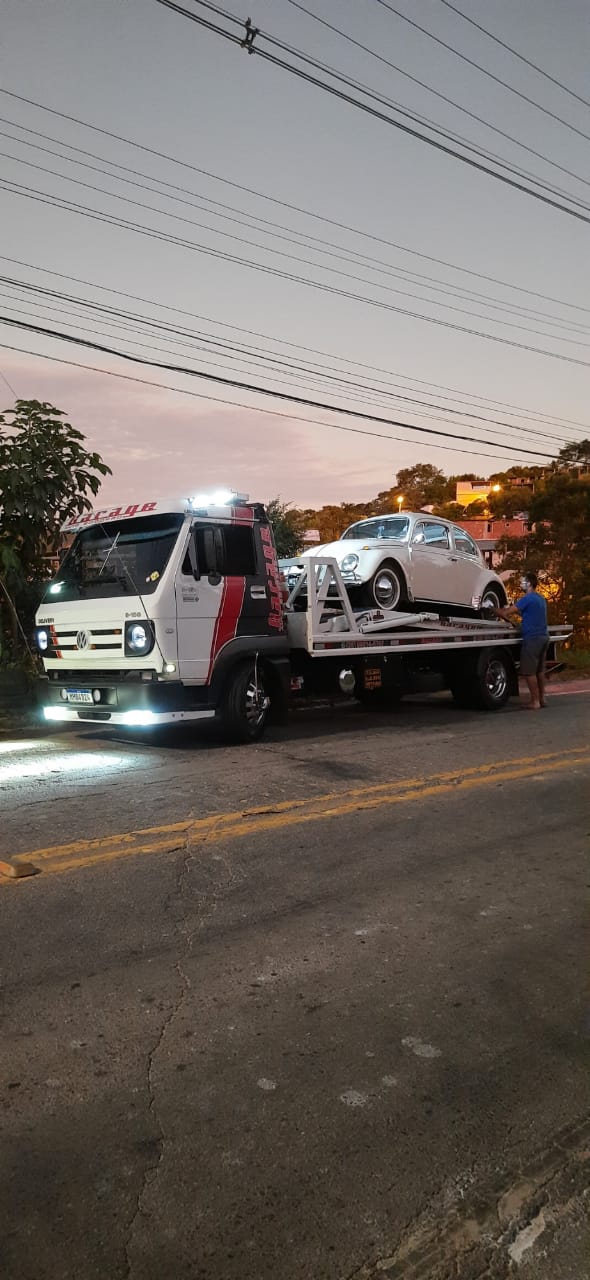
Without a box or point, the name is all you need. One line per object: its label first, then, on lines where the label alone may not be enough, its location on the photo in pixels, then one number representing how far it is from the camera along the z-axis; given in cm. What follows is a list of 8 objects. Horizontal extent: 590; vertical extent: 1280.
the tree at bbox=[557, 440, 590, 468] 3322
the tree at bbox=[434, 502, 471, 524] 5922
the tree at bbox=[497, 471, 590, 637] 3062
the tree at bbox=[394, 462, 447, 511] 8188
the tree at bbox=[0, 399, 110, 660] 1202
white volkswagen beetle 1163
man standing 1331
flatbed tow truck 921
